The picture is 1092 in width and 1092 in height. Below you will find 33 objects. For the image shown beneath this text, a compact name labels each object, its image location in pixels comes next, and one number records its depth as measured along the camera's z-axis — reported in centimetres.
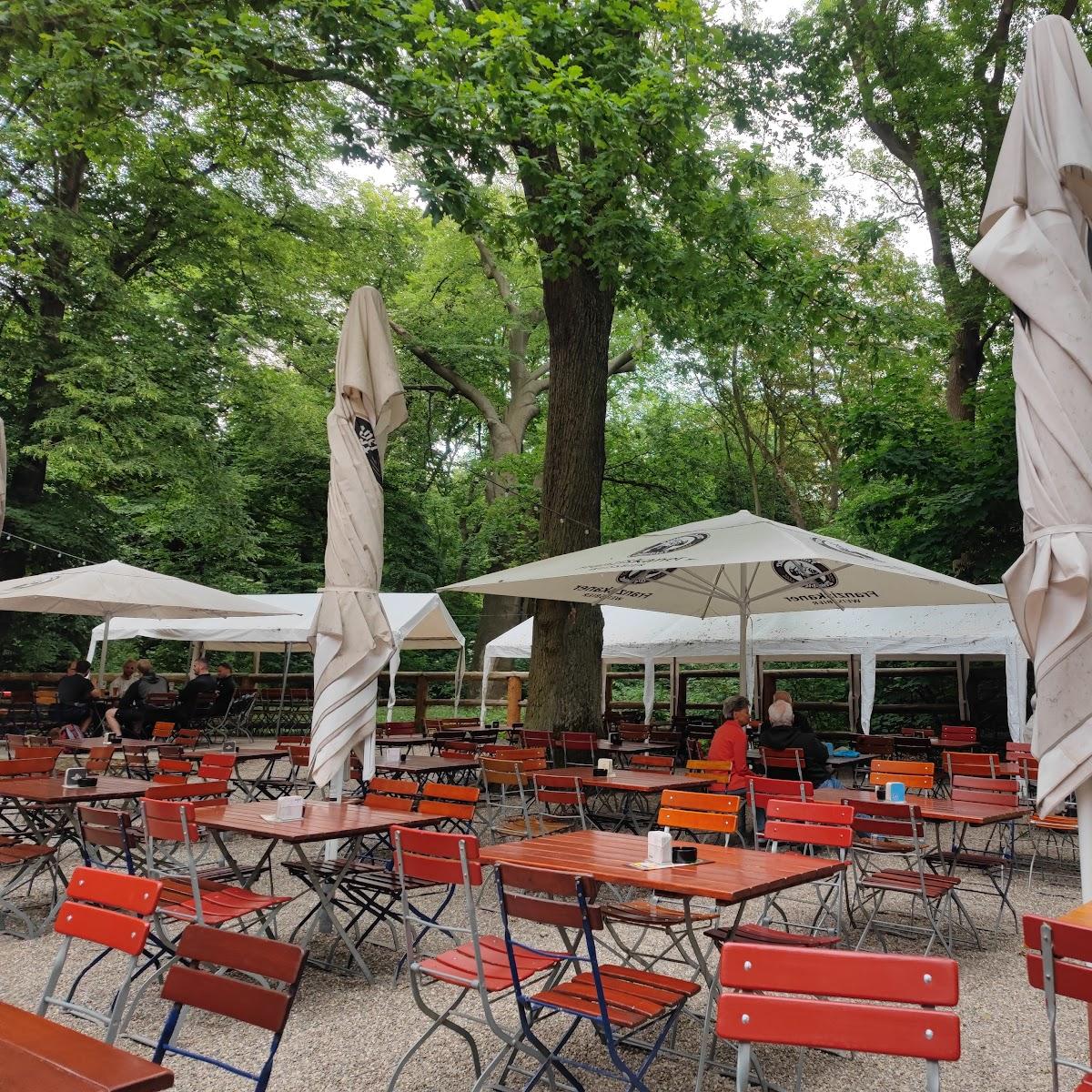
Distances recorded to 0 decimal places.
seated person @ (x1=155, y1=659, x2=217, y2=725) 1473
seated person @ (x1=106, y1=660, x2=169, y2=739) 1387
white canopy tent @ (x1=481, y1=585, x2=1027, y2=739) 1359
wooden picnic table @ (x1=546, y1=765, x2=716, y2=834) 749
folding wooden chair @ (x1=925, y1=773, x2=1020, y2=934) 641
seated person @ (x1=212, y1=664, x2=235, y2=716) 1606
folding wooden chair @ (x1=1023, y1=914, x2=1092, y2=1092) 260
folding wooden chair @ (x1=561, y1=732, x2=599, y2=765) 1013
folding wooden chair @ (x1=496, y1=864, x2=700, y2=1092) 341
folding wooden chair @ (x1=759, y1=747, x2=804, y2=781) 912
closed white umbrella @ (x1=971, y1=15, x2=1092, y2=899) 377
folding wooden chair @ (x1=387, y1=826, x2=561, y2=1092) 372
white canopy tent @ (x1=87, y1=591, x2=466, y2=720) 1661
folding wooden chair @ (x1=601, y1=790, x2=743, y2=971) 448
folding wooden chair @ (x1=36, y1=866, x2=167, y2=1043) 290
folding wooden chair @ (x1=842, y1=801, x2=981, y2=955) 566
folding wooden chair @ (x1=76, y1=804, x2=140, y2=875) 484
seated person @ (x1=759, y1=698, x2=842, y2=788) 944
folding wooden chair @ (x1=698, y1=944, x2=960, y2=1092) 223
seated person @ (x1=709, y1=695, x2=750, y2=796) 840
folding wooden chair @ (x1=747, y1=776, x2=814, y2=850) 698
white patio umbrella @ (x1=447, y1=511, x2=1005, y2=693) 776
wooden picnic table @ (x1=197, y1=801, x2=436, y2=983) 500
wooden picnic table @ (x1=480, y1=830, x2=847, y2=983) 394
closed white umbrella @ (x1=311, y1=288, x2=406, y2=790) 679
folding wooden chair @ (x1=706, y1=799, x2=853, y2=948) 443
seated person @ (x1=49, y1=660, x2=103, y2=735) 1254
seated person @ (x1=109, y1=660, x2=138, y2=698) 1614
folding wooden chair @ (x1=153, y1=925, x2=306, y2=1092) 244
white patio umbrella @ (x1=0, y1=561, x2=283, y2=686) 1117
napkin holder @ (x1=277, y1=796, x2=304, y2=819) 538
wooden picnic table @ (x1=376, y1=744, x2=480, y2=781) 855
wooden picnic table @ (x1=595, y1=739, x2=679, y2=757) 1090
